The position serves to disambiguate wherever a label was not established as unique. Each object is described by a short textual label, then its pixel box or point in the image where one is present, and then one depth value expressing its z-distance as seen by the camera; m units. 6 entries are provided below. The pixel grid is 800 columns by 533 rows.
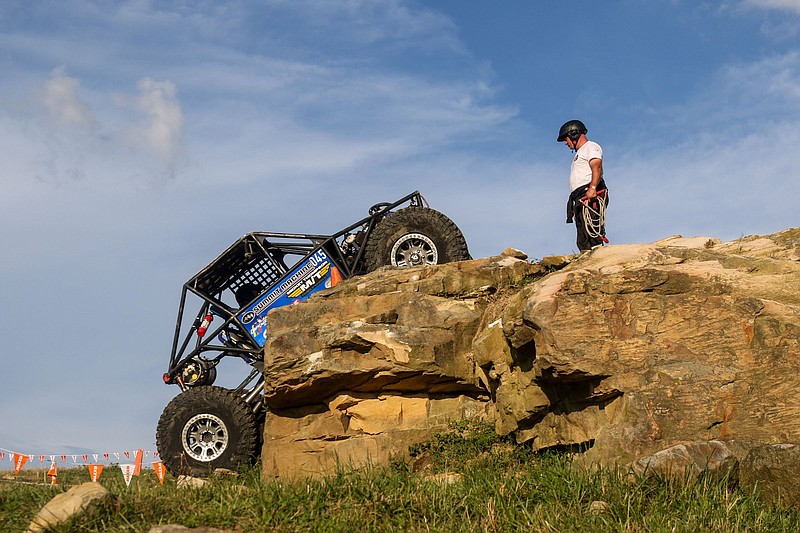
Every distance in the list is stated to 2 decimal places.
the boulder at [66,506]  6.07
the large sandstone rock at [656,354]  7.47
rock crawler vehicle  11.88
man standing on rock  11.16
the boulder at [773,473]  6.80
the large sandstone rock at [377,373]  9.84
